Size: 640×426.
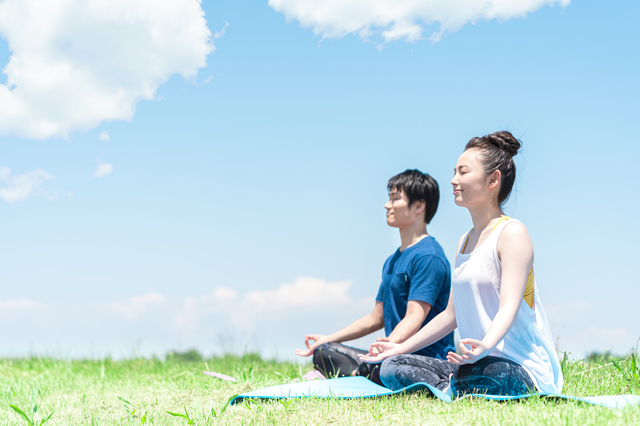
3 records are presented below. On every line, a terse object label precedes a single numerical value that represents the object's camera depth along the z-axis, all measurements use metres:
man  4.97
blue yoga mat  3.80
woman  3.66
